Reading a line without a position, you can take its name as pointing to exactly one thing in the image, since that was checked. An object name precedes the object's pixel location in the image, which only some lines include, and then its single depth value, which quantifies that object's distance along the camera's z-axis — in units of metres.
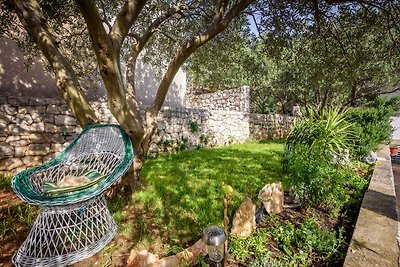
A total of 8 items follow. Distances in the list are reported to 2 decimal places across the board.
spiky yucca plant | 3.06
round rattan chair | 1.89
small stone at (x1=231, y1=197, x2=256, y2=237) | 2.37
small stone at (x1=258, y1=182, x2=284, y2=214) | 2.90
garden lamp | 1.72
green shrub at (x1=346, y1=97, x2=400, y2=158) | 6.23
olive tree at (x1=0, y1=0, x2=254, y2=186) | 2.59
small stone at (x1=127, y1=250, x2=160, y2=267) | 1.79
